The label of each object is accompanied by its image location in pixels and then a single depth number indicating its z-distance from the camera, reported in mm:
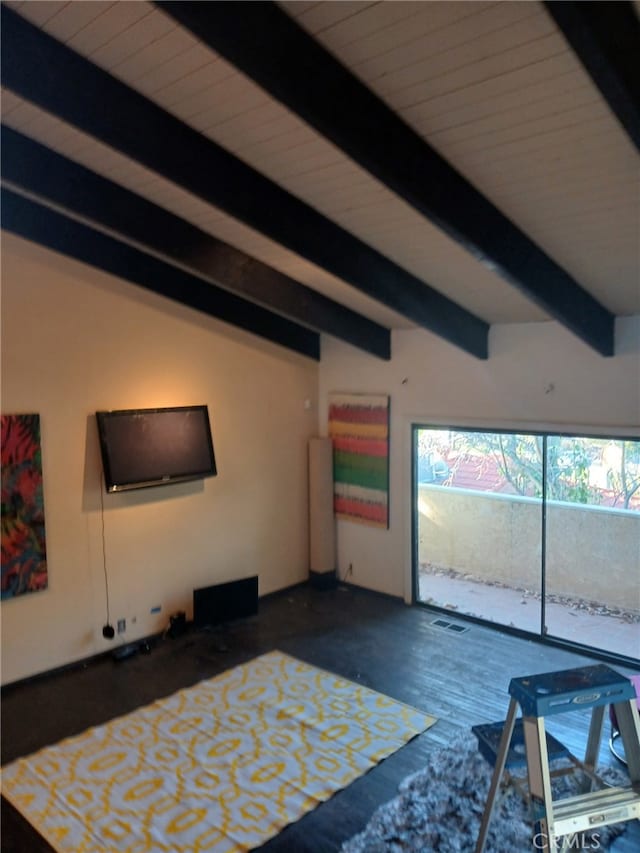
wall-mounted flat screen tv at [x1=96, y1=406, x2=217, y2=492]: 4895
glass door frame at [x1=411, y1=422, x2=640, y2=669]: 4895
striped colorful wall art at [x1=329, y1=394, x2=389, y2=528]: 6230
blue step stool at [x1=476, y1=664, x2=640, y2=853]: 2248
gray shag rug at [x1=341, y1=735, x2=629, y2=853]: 3014
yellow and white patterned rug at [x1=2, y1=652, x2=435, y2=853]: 3211
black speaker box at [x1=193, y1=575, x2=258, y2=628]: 5551
